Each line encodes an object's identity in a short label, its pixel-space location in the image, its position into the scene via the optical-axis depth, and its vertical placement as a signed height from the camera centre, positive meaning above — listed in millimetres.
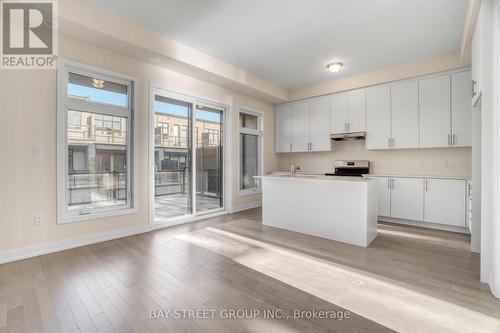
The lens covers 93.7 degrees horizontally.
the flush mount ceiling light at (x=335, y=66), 4422 +1902
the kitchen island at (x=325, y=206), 3318 -641
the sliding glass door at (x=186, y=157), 4297 +169
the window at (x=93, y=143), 3170 +336
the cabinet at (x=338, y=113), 5418 +1252
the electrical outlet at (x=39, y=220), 2945 -687
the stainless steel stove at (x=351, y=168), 5289 -44
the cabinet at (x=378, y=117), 4840 +1038
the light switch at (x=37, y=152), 2928 +167
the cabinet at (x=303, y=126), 5754 +1053
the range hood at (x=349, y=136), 5152 +679
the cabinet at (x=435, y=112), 4219 +1006
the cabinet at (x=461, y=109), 4035 +998
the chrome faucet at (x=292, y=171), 4154 -99
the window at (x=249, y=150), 5906 +425
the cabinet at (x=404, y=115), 4527 +1021
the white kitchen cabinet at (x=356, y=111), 5146 +1239
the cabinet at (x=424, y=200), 3970 -610
